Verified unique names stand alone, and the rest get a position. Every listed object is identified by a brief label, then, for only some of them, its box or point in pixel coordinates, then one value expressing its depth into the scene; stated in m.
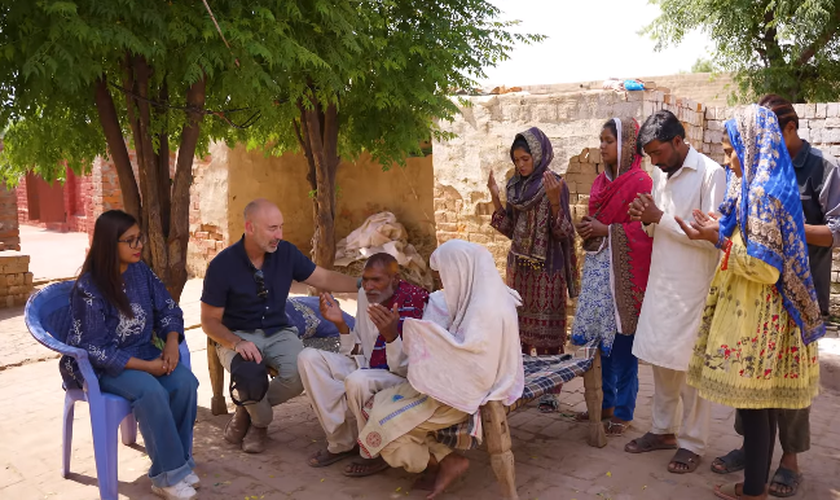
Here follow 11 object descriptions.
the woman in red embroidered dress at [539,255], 4.66
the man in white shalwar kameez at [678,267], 3.84
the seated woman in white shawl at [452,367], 3.37
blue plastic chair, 3.55
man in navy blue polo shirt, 4.20
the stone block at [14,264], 9.23
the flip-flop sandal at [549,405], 4.96
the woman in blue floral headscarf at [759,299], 3.09
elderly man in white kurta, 3.71
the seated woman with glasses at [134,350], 3.59
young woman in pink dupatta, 4.26
